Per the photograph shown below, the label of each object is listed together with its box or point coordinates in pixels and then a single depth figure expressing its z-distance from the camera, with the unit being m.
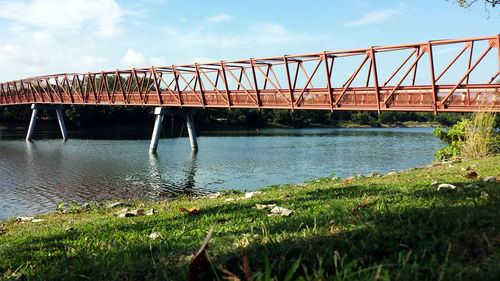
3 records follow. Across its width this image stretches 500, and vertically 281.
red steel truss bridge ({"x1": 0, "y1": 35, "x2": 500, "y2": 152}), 23.70
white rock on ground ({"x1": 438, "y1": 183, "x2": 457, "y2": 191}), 6.13
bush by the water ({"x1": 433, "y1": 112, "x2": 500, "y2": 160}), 19.17
